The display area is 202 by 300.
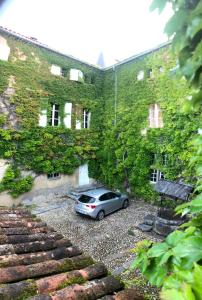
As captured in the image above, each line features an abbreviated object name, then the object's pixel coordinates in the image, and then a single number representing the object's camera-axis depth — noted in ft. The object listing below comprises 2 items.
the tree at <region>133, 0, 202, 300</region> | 3.30
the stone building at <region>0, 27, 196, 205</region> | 51.75
